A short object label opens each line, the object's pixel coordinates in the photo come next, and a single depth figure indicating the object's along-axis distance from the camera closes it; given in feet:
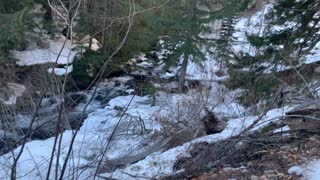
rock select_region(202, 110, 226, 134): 25.02
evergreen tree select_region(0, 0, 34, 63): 37.35
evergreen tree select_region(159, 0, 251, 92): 46.39
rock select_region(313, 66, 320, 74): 30.91
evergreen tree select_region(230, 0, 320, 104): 31.12
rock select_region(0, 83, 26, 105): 38.42
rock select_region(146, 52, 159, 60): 60.14
